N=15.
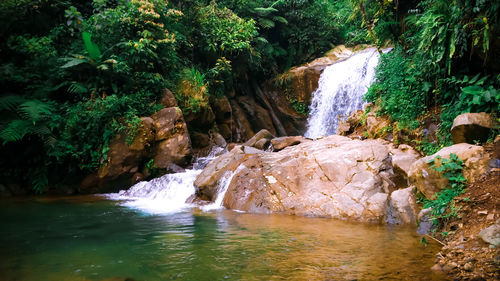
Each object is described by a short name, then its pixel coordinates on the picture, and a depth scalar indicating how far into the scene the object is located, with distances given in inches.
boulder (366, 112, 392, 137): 306.3
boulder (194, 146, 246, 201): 295.3
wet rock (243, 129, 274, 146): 421.6
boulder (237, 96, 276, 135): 607.8
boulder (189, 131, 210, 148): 459.5
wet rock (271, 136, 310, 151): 382.6
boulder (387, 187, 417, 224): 200.8
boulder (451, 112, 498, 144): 202.1
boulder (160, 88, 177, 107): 423.2
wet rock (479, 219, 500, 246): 124.9
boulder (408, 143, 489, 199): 175.8
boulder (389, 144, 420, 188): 237.2
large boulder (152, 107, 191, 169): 378.6
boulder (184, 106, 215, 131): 455.5
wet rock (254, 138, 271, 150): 406.0
